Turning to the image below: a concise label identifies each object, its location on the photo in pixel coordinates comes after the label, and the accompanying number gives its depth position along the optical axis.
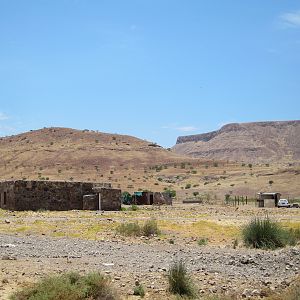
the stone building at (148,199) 51.27
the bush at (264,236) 21.84
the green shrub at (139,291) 12.97
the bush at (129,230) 24.11
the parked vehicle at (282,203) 52.78
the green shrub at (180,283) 13.22
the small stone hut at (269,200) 53.25
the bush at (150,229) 24.28
